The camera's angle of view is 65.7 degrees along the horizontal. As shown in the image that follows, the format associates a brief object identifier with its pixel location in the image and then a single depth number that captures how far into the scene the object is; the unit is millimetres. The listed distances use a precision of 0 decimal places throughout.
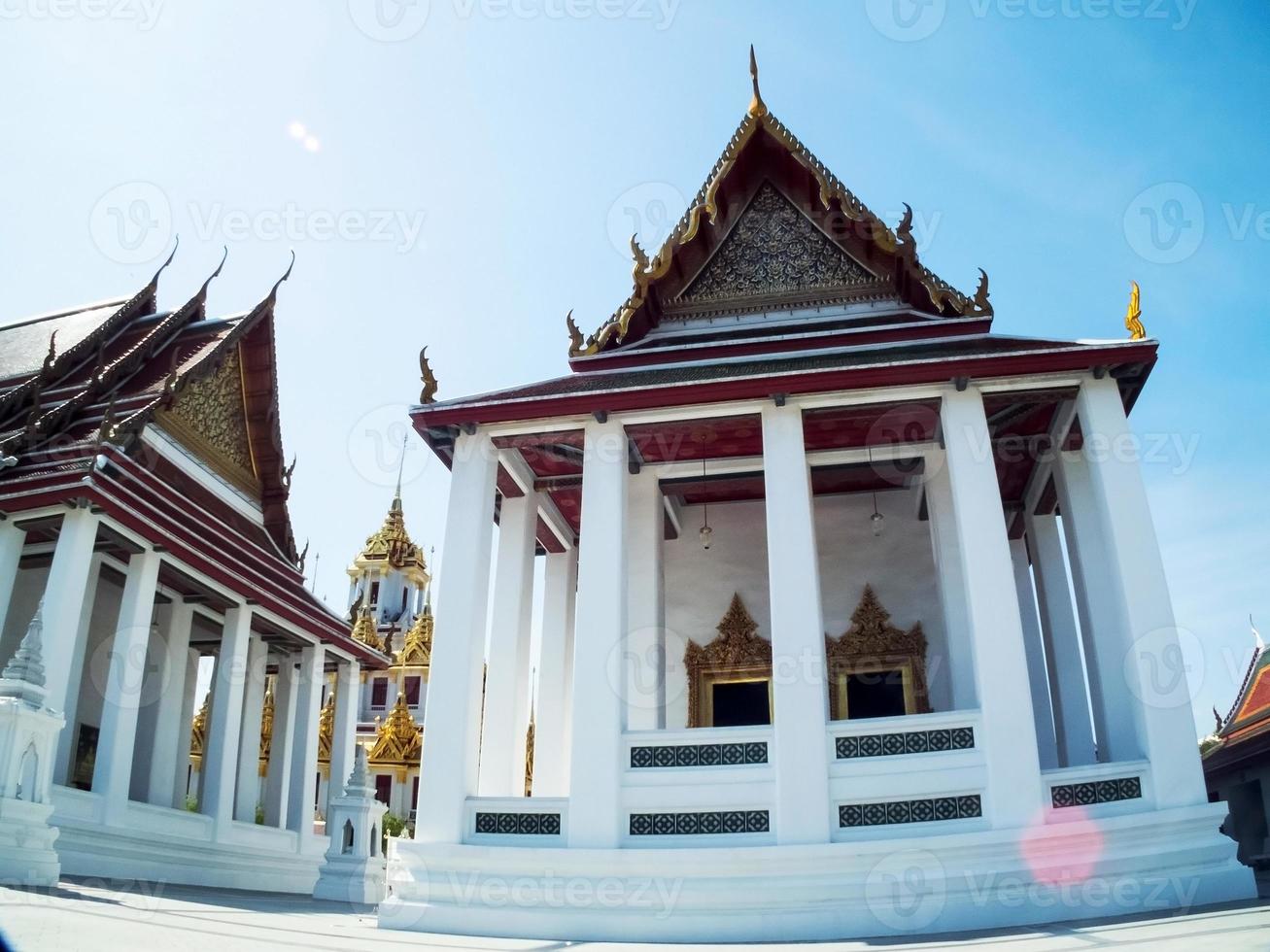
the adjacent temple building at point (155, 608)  9664
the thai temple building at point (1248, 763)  12219
